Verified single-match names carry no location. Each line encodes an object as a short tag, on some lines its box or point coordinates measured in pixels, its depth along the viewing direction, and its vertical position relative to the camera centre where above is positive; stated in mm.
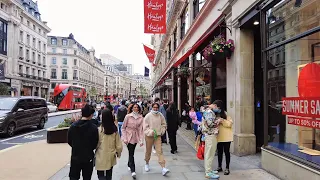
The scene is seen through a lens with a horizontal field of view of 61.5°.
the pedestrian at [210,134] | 5996 -880
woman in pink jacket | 6312 -887
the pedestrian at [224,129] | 6125 -787
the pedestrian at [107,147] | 4621 -906
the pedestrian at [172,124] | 9125 -1023
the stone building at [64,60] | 88188 +11564
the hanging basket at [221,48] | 8602 +1512
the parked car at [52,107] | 35031 -1626
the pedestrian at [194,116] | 10225 -830
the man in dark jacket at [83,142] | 4309 -764
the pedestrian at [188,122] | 15505 -1571
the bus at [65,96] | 38375 -129
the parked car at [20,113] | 12713 -945
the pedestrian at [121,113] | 10844 -749
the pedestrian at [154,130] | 6477 -868
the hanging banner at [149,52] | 33500 +5393
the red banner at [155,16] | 15664 +4730
